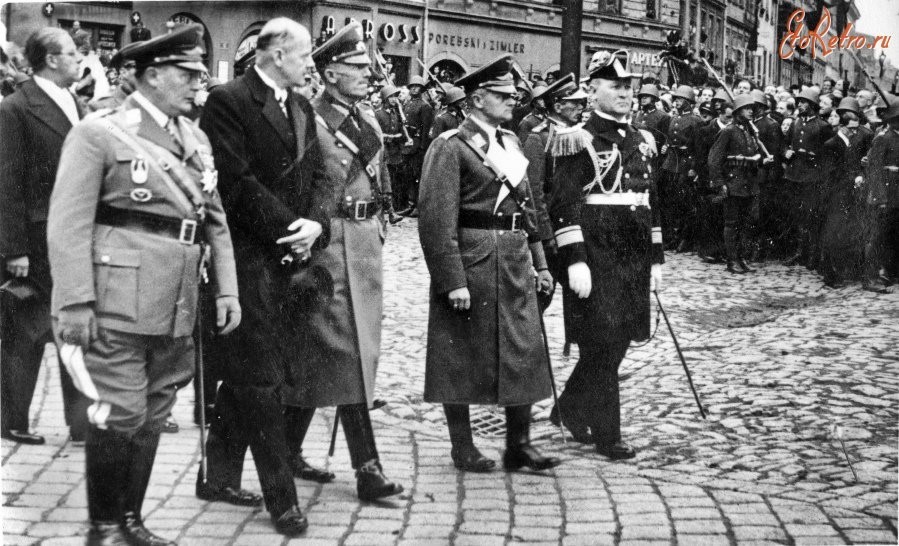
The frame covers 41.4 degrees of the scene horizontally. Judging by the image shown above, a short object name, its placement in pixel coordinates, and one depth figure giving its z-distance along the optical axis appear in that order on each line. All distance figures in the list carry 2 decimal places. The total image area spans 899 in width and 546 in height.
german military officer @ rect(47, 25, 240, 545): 3.92
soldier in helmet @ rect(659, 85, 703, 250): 15.83
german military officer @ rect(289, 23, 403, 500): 5.05
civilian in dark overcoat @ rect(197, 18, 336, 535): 4.52
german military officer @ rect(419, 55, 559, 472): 5.54
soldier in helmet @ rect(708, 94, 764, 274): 14.16
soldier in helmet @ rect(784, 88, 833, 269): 14.35
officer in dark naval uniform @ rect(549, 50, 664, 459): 6.01
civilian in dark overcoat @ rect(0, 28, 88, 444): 5.20
